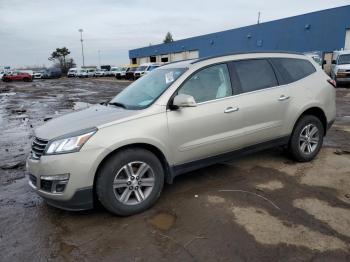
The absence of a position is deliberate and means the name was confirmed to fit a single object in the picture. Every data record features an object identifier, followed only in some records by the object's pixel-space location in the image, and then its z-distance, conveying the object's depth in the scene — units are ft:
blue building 92.89
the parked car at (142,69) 116.65
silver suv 11.94
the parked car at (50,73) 196.75
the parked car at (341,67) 65.67
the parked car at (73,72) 208.17
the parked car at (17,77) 159.79
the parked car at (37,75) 196.03
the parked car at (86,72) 204.44
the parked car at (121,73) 153.07
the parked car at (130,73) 134.80
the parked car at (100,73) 201.30
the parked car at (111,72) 196.75
